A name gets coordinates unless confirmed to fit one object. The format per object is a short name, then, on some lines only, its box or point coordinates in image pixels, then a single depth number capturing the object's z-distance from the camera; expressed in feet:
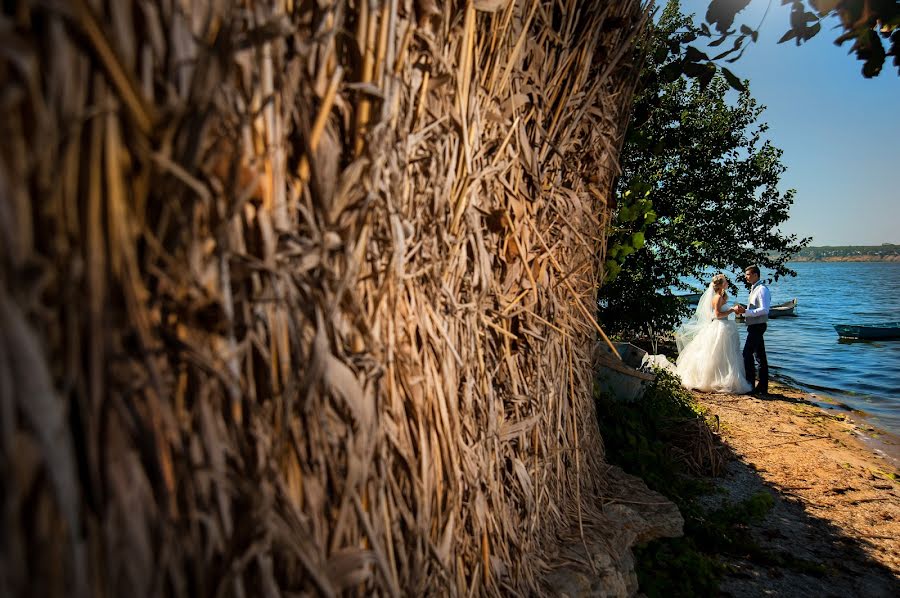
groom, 25.66
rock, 5.81
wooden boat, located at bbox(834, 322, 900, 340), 49.83
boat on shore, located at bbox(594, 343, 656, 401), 13.42
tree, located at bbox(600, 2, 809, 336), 25.90
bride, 25.71
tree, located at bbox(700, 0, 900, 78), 6.00
